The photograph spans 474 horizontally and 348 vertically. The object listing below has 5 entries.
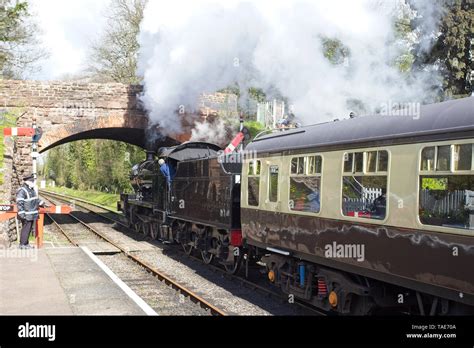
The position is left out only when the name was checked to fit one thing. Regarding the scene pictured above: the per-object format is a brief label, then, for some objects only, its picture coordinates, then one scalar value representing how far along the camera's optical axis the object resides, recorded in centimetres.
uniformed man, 1223
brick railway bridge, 2095
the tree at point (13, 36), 2883
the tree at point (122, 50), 3534
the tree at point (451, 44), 1324
